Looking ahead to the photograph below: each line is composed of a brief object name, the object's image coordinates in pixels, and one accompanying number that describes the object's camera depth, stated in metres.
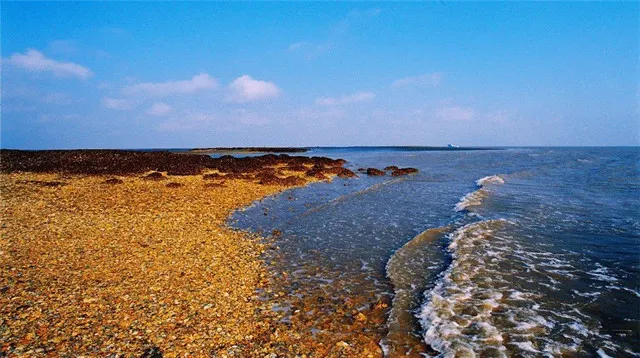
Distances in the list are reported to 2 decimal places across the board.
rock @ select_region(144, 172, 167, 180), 23.94
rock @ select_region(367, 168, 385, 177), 34.72
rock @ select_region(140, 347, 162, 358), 4.93
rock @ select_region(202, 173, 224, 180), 25.91
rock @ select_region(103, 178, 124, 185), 21.59
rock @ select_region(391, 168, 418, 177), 34.64
